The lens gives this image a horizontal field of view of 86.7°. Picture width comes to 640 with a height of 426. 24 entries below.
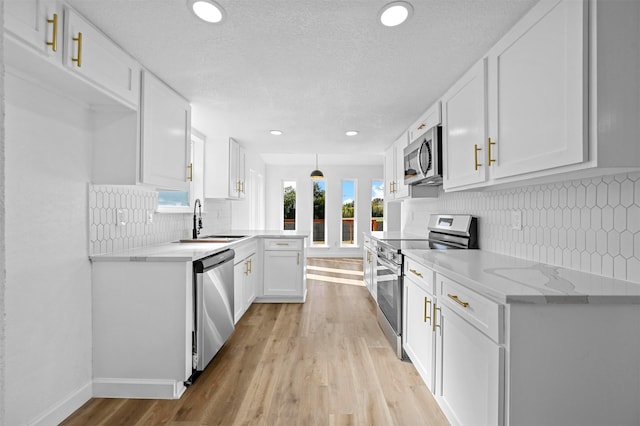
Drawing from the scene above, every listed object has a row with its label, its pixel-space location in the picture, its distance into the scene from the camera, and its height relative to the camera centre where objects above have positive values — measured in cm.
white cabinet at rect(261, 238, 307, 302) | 422 -70
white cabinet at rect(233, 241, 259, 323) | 335 -68
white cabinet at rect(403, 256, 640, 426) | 120 -52
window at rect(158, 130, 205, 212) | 330 +25
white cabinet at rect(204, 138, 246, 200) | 415 +55
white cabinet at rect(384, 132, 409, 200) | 400 +60
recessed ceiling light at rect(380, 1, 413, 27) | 157 +98
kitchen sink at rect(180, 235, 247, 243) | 327 -26
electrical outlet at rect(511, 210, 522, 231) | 214 -2
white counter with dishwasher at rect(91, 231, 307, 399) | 213 -70
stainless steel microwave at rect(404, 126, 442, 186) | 273 +50
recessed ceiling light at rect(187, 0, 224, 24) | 157 +97
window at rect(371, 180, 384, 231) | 842 +31
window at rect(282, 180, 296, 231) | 848 +30
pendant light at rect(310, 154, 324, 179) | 671 +80
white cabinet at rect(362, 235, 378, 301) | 388 -64
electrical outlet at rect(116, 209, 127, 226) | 240 -4
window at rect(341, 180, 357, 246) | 845 +11
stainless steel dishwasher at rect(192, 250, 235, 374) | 229 -68
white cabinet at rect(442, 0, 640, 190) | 120 +50
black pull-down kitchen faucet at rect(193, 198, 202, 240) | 359 -10
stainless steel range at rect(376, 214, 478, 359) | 264 -30
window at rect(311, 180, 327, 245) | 845 +4
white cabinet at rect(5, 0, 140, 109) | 136 +75
